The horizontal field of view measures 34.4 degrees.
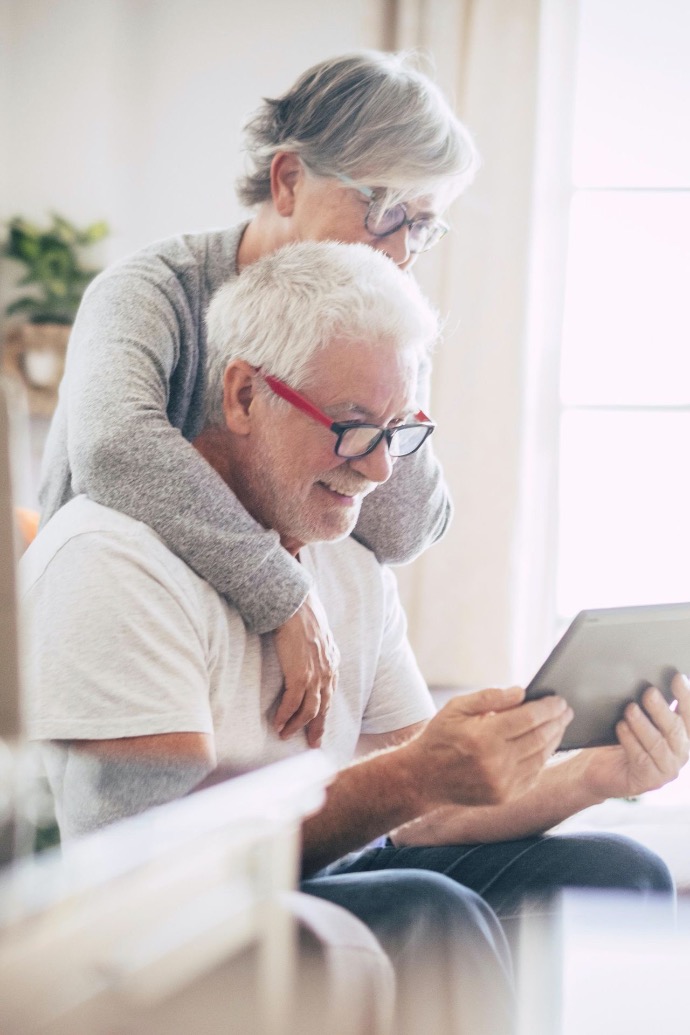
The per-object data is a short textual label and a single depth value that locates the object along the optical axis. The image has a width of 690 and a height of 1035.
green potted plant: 3.25
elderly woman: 1.25
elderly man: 1.00
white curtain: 3.12
